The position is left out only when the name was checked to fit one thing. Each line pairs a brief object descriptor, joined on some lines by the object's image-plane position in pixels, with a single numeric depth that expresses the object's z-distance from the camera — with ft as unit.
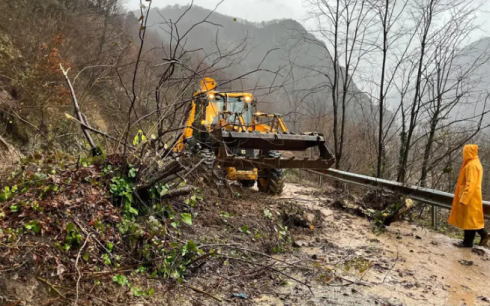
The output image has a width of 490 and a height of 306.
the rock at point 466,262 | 14.30
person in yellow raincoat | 16.30
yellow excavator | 21.13
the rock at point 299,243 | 15.11
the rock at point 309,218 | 18.13
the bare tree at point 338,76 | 30.48
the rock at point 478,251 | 15.56
